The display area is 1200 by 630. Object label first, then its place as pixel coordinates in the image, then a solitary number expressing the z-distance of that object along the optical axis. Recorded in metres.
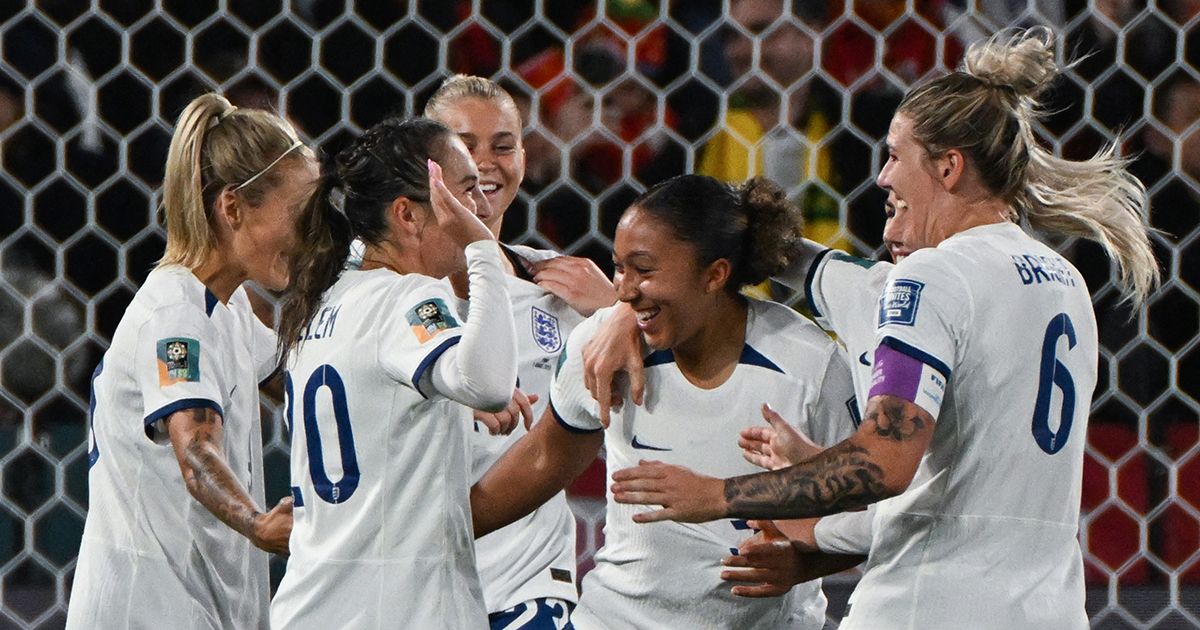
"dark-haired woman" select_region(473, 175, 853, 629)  12.32
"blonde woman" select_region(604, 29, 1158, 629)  11.89
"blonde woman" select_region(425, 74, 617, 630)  12.90
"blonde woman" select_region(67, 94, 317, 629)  12.59
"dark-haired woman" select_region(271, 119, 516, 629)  12.10
